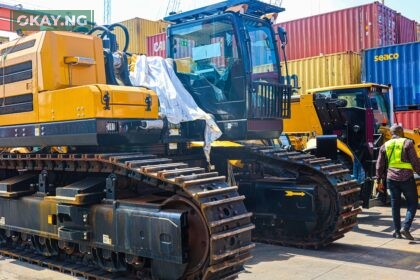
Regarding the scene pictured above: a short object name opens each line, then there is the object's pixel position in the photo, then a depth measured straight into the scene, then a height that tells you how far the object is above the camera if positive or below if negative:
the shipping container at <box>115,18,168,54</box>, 24.09 +4.95
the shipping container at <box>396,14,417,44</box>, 20.20 +3.97
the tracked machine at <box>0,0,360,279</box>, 5.00 -0.34
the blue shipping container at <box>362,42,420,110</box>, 16.78 +1.95
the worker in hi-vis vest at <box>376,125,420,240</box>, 7.70 -0.73
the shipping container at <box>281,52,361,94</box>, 17.47 +2.08
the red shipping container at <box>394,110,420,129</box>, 16.36 +0.29
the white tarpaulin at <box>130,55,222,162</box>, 6.24 +0.51
